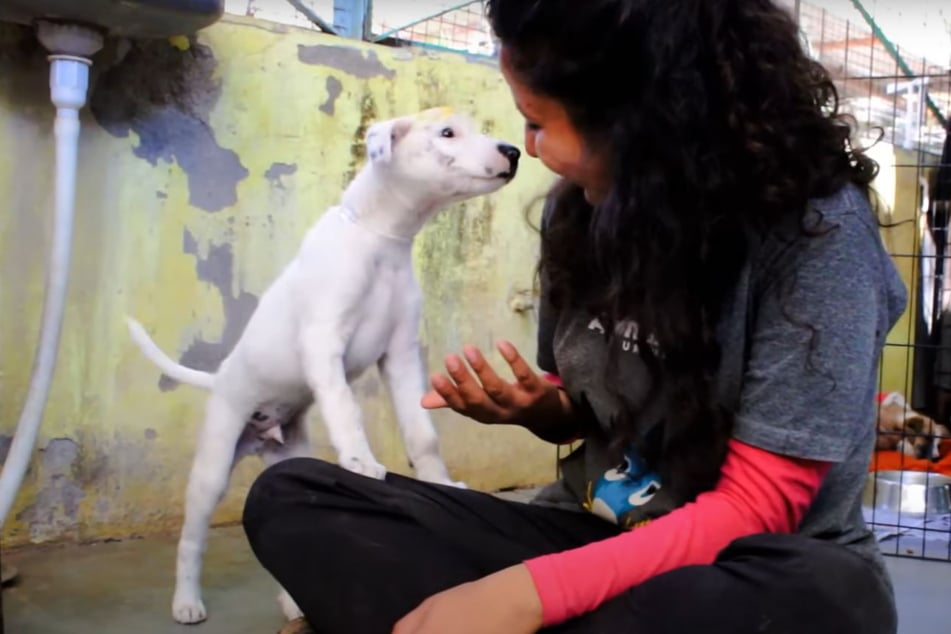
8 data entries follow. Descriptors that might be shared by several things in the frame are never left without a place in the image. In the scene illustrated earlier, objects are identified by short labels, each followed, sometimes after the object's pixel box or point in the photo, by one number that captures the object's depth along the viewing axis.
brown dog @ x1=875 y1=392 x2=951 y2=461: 2.70
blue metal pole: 1.80
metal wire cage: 2.31
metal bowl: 2.31
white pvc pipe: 1.48
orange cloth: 2.61
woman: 0.74
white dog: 1.28
